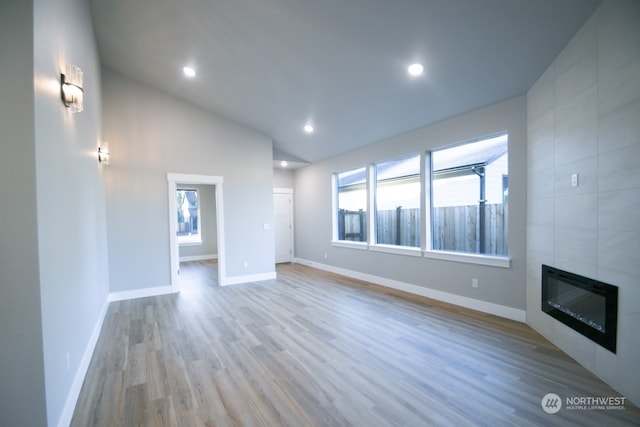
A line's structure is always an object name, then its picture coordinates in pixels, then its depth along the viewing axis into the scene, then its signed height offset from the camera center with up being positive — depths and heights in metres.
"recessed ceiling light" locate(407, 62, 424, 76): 3.28 +1.62
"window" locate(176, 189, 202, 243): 9.30 -0.17
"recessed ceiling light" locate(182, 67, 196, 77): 4.32 +2.14
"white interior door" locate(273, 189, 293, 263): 8.06 -0.41
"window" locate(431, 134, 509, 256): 3.84 +0.15
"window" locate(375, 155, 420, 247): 5.01 +0.11
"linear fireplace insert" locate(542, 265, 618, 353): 2.25 -0.89
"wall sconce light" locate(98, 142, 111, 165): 4.20 +0.88
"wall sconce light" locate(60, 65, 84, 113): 2.14 +0.94
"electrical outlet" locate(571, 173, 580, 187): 2.62 +0.24
